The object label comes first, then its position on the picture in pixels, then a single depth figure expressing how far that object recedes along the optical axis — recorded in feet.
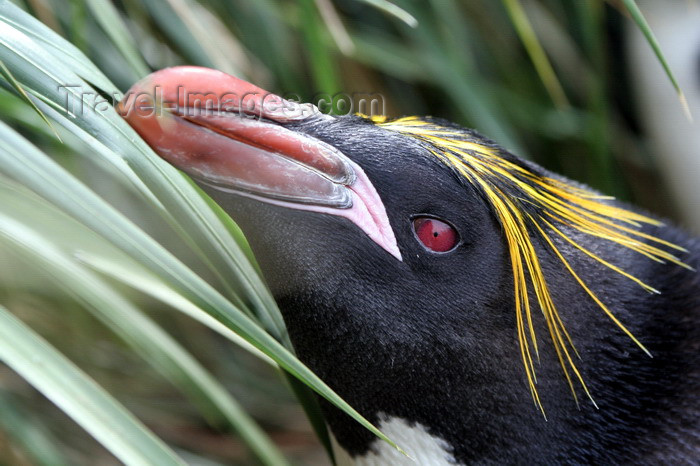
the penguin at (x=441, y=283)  6.75
